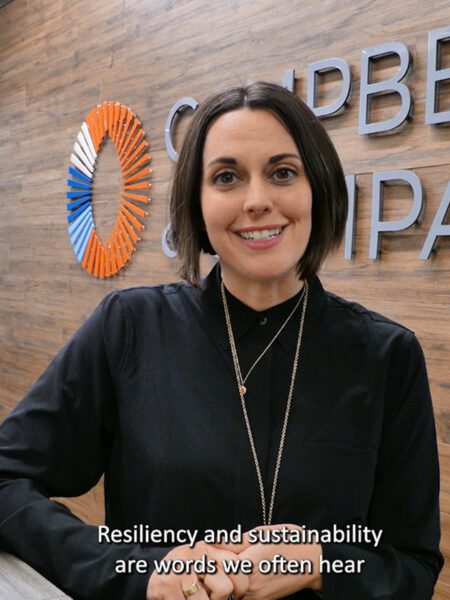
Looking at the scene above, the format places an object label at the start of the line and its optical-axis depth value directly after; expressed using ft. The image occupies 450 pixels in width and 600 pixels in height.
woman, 3.94
